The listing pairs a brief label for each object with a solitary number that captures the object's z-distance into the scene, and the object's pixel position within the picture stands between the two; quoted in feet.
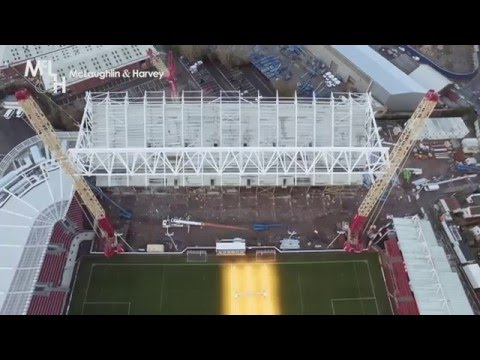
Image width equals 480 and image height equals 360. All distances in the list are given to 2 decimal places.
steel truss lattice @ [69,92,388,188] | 190.90
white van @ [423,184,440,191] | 204.23
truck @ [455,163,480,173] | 211.00
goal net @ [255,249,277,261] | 184.58
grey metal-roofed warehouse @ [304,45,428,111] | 226.99
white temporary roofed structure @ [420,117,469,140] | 219.82
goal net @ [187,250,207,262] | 184.24
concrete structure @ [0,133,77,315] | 160.35
